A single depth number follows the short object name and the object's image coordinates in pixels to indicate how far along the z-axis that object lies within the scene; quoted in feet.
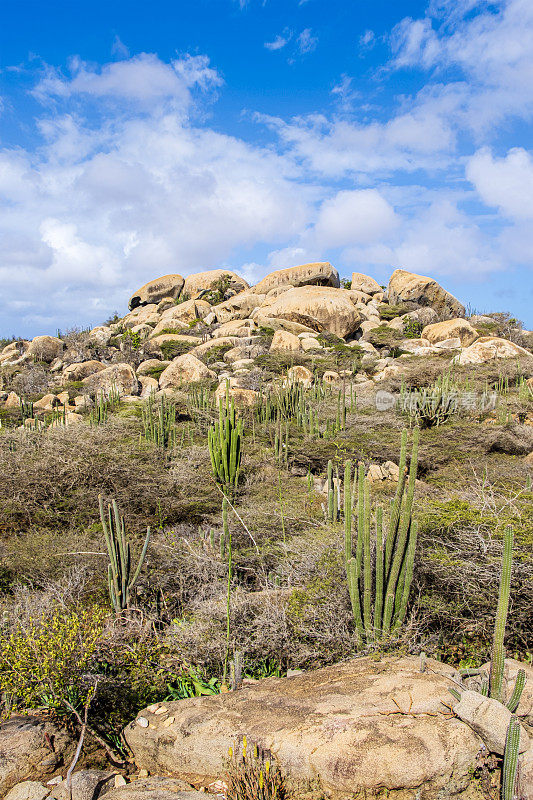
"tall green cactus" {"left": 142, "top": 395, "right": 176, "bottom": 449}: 31.83
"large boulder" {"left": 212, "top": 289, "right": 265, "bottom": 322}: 94.22
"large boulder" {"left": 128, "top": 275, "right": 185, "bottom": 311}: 120.37
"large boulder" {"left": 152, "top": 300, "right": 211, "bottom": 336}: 97.60
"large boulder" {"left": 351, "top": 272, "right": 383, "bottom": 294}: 114.32
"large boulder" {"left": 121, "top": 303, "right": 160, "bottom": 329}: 107.23
